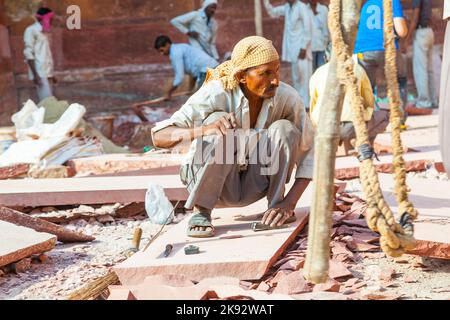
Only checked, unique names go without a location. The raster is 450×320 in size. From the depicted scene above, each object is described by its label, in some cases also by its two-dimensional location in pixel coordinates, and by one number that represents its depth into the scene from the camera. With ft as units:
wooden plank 18.88
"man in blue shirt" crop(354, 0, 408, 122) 28.86
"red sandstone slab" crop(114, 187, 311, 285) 14.56
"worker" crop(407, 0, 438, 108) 47.01
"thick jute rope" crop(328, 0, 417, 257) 10.93
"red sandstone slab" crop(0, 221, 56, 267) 16.25
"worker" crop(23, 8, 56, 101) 49.37
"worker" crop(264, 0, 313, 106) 48.24
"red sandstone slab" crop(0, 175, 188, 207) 22.31
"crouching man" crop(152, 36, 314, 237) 16.25
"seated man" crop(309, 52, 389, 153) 24.91
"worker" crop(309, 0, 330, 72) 48.91
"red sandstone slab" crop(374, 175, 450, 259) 14.89
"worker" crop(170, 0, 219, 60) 48.88
